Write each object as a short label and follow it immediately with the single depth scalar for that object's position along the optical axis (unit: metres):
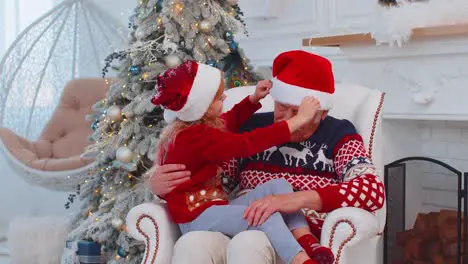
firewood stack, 3.12
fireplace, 3.15
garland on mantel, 3.00
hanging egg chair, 4.63
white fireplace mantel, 3.00
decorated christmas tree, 3.28
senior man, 2.18
